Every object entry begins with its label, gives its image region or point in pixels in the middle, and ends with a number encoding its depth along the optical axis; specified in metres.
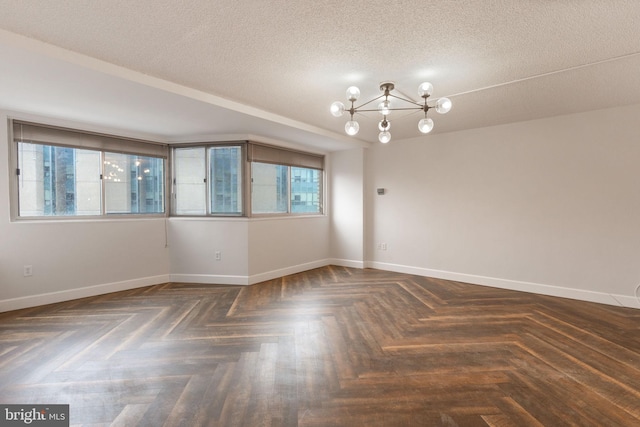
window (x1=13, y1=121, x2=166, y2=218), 3.54
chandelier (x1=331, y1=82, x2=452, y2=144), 2.38
